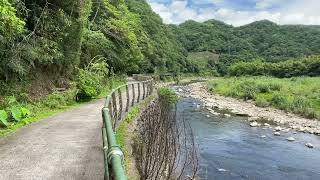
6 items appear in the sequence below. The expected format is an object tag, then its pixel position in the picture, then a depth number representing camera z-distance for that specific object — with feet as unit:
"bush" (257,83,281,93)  87.68
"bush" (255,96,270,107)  73.89
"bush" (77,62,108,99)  40.49
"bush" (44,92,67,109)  33.74
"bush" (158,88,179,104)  56.74
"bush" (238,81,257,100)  86.13
